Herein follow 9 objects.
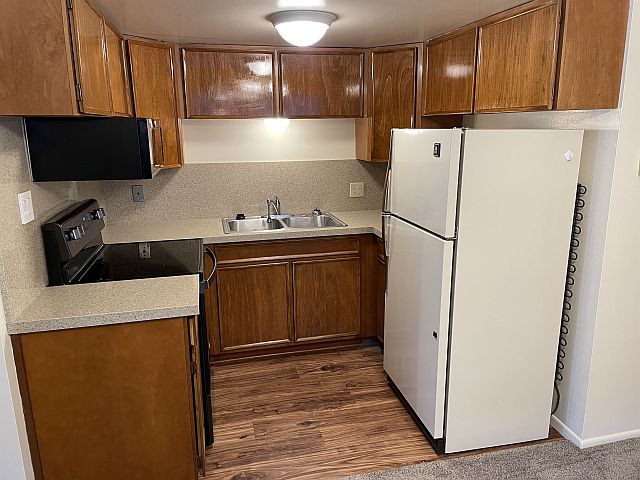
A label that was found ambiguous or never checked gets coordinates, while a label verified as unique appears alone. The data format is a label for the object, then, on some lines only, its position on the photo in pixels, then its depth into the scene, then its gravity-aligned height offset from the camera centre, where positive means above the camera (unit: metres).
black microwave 1.93 -0.05
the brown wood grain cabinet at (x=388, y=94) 3.17 +0.26
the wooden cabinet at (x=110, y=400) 1.73 -0.95
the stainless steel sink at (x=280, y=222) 3.47 -0.62
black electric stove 2.04 -0.60
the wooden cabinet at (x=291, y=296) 3.07 -1.03
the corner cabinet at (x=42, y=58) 1.56 +0.25
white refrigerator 2.03 -0.61
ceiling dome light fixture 2.29 +0.52
